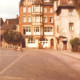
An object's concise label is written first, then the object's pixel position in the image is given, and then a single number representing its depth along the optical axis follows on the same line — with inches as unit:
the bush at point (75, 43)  1195.4
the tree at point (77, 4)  556.1
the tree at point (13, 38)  1913.1
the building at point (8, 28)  2054.6
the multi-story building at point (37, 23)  1985.7
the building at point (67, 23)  1545.3
